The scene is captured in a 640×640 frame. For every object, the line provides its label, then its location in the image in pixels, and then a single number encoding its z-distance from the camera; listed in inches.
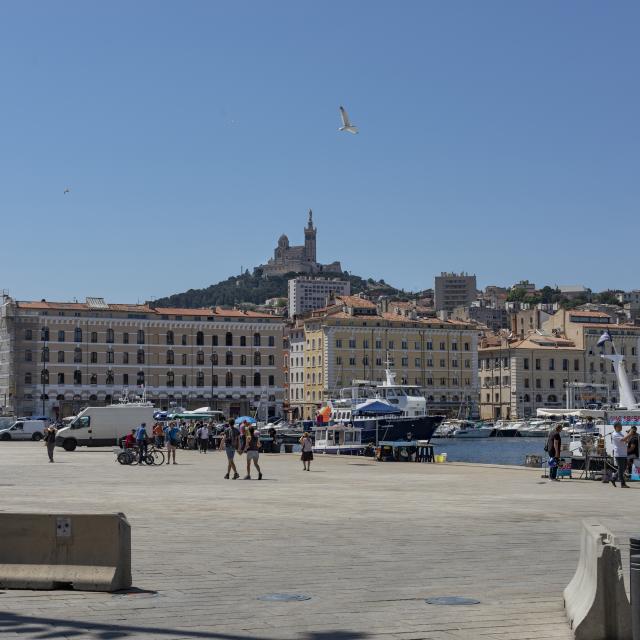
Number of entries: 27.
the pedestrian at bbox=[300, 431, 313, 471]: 1403.8
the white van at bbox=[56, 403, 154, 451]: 2144.4
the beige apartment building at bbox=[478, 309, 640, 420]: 5757.9
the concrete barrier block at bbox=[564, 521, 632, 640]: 324.5
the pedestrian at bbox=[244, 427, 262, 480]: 1173.7
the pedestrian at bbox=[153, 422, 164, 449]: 1874.3
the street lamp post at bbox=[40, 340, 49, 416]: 4399.6
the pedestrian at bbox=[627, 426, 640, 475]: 1047.0
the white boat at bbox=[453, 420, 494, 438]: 4953.3
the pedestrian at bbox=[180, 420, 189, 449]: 2457.8
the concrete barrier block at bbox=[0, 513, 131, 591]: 413.7
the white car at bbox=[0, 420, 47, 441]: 2982.3
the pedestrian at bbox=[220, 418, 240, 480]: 1197.1
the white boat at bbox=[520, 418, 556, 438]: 5073.8
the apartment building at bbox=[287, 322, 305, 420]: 5600.4
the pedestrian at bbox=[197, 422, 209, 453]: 2189.8
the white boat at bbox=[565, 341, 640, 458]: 1430.9
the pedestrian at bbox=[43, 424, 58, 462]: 1578.5
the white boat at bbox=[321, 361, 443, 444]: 2662.4
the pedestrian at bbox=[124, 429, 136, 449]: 1586.1
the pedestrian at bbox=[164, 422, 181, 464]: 1592.0
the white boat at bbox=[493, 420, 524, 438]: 5113.2
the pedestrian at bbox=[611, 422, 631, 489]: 1039.0
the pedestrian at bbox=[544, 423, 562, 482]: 1132.5
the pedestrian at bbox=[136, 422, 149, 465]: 1536.7
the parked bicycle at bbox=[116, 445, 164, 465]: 1525.6
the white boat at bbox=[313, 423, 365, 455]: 2490.2
